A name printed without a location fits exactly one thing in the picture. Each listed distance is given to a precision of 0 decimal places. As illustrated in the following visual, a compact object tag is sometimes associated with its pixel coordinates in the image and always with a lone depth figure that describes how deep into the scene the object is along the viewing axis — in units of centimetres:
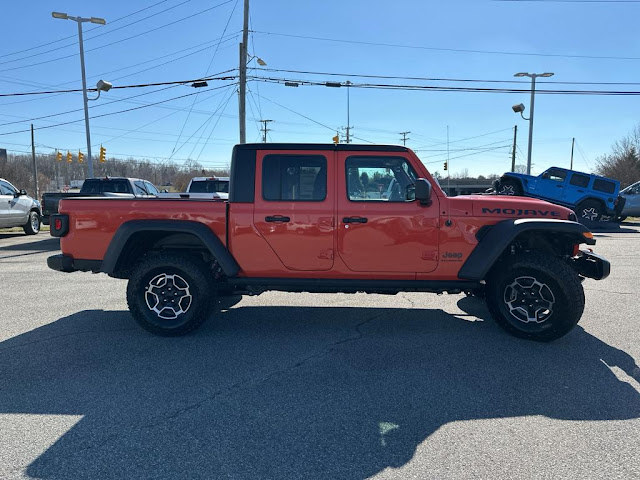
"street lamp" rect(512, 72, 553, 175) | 2282
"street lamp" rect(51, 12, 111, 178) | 2040
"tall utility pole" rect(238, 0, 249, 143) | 1964
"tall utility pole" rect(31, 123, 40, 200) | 4541
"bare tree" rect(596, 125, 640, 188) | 4234
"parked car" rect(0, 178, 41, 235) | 1345
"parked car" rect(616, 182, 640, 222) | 1941
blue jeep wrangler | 1675
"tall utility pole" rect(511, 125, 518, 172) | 4968
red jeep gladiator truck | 454
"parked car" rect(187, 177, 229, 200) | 1354
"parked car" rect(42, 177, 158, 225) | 1320
